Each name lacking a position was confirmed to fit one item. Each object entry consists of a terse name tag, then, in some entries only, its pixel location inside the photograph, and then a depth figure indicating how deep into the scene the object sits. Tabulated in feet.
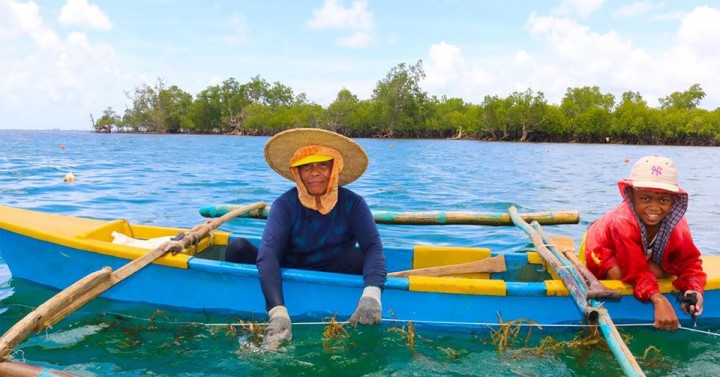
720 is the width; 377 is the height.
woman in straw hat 12.55
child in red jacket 11.94
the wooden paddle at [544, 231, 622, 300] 12.35
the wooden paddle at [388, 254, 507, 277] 16.16
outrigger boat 13.05
